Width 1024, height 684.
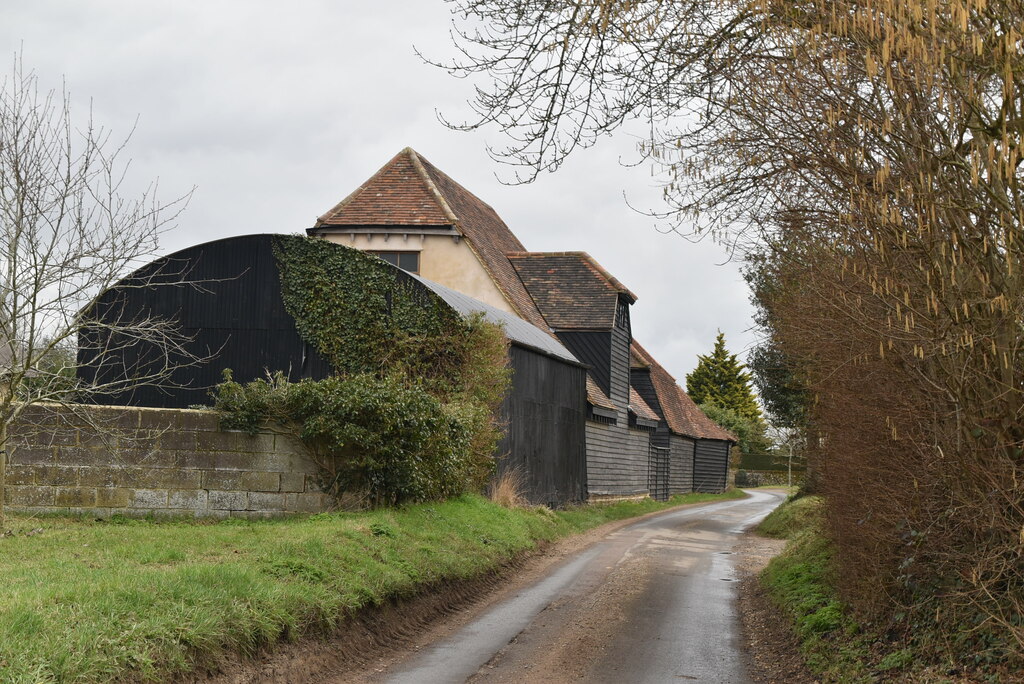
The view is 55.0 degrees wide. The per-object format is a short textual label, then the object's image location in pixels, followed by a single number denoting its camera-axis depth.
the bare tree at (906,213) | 6.50
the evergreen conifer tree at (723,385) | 82.69
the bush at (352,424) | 14.20
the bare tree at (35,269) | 10.77
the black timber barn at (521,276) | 29.36
